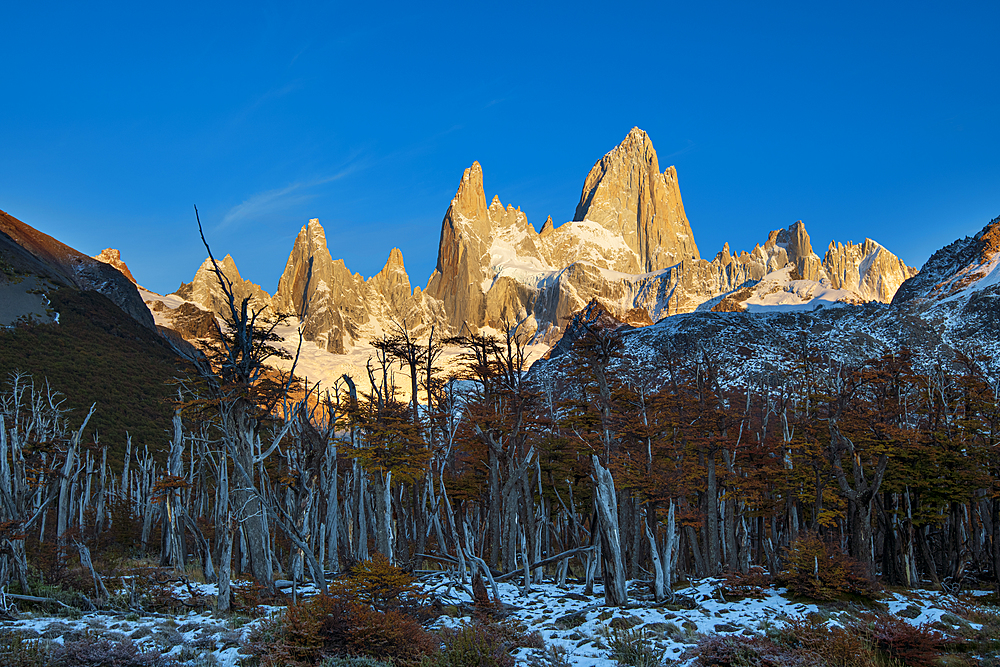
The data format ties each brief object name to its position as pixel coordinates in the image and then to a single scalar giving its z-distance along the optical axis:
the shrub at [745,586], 20.80
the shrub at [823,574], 19.62
